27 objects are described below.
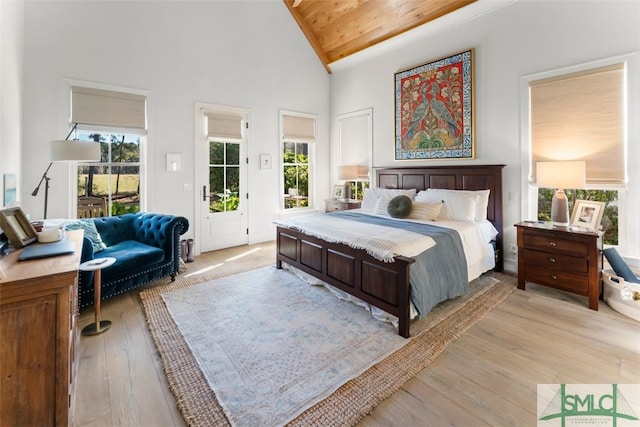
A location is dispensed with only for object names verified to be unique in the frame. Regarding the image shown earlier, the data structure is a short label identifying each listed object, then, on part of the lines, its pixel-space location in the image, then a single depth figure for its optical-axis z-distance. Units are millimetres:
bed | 2518
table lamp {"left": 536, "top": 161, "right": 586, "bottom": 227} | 3047
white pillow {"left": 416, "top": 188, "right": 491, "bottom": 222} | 3900
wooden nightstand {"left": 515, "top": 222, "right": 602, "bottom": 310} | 2879
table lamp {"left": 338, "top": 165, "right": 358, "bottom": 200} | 5723
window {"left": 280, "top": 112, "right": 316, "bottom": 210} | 5977
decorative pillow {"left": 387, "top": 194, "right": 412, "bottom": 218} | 3850
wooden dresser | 1381
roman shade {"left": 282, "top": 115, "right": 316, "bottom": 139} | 5930
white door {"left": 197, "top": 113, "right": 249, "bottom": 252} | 5031
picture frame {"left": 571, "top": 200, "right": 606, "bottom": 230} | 3133
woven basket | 2702
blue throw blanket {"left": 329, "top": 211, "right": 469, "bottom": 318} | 2541
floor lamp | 3053
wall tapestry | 4293
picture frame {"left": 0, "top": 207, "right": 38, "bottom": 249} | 1877
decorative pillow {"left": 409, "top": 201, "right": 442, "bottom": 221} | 3781
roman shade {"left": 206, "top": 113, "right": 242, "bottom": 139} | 4949
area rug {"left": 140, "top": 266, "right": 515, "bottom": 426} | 1753
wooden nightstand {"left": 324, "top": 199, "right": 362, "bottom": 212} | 5586
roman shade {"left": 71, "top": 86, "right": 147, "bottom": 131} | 3834
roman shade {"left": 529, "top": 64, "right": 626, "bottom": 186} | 3164
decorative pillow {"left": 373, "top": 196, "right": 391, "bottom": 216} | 4246
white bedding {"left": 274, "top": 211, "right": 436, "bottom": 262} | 2598
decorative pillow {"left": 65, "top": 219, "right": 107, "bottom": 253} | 3219
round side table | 2508
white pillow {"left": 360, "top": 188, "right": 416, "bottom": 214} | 4590
